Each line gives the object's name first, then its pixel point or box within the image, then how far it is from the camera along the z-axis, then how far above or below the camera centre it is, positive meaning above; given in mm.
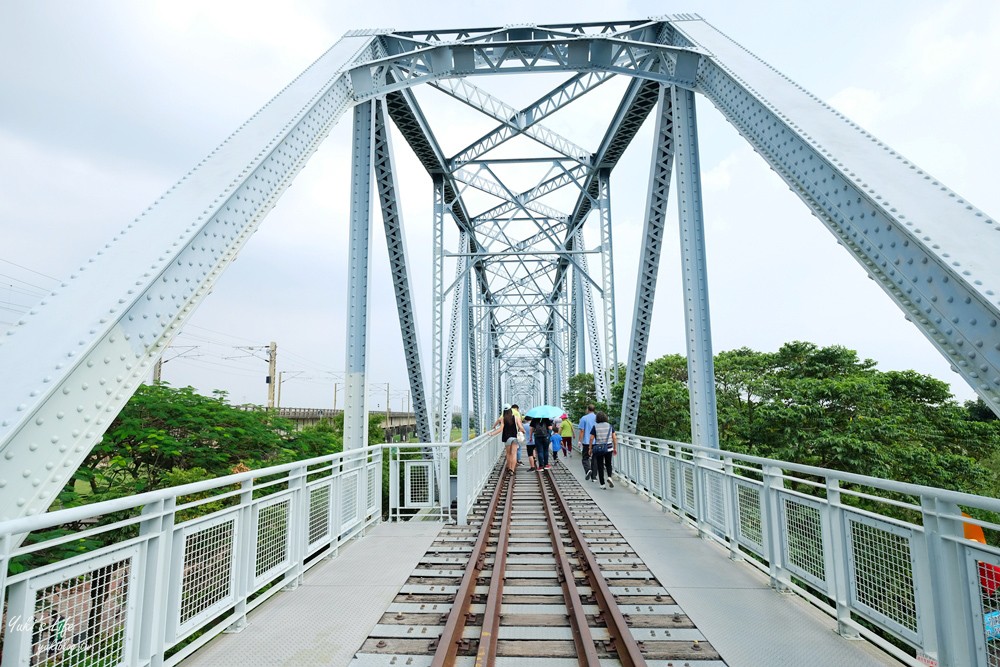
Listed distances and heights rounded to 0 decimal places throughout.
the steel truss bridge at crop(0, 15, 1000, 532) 2652 +1470
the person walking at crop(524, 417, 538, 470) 13879 -967
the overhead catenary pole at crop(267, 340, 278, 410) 27622 +2572
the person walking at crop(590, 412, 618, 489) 10461 -678
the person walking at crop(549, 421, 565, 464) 16594 -1016
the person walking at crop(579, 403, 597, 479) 11438 -582
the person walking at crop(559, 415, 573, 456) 17125 -639
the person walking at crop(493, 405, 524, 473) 11102 -466
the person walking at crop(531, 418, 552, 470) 13047 -763
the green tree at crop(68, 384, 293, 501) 9516 -521
